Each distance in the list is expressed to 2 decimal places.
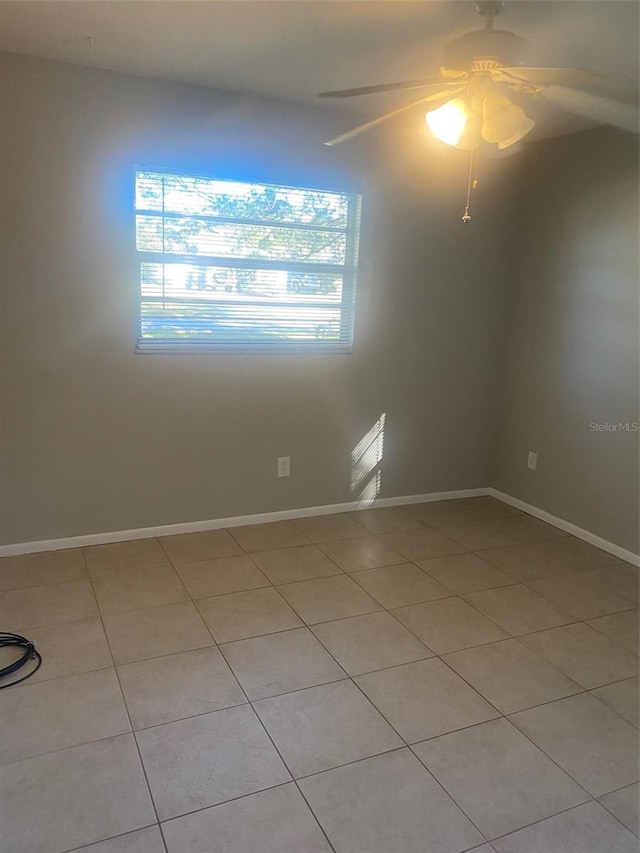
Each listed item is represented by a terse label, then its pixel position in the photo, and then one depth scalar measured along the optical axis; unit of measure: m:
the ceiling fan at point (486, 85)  1.78
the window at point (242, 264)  3.01
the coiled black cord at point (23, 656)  2.12
